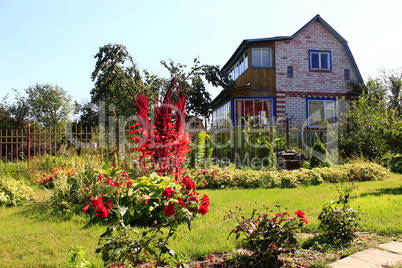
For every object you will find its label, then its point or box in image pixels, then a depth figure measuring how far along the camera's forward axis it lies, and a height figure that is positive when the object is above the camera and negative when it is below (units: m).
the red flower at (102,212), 2.62 -0.58
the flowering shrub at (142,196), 4.10 -0.73
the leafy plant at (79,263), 2.39 -0.94
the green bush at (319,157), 10.13 -0.60
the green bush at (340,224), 3.53 -0.96
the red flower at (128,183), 4.13 -0.55
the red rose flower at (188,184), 3.08 -0.43
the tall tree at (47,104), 35.06 +4.29
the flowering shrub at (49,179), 8.36 -1.03
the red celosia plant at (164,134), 4.68 +0.09
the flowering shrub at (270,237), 2.77 -0.86
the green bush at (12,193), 6.33 -1.05
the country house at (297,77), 18.36 +3.62
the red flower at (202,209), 2.82 -0.62
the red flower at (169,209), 2.70 -0.59
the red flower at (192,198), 3.02 -0.55
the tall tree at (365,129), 11.52 +0.34
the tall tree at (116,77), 19.42 +3.94
